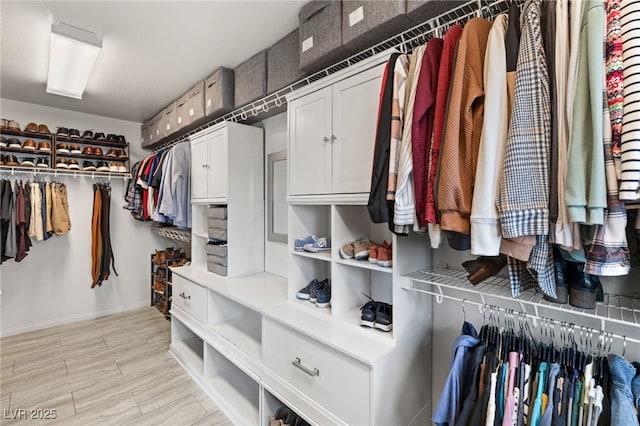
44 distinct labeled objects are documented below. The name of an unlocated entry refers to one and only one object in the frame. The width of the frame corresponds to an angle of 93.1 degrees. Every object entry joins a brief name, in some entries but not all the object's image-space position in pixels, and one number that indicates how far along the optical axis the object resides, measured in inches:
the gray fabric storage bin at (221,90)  92.0
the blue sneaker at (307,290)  69.1
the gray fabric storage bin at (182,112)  112.0
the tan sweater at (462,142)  35.3
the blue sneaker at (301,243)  70.4
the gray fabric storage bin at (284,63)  73.1
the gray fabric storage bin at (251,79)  82.7
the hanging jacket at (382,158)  44.4
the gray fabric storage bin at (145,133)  147.6
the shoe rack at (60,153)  121.6
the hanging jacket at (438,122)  38.2
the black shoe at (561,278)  37.6
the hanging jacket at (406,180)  41.7
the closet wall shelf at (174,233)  125.8
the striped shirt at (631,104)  25.7
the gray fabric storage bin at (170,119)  120.2
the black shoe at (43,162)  127.3
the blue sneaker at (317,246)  67.7
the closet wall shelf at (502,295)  36.8
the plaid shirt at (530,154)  30.8
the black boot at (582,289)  35.5
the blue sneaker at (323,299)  64.6
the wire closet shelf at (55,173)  120.8
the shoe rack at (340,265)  60.1
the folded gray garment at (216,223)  95.5
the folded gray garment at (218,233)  95.7
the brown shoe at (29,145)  123.4
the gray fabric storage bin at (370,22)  49.5
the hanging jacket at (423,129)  40.6
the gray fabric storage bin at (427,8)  45.9
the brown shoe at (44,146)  127.7
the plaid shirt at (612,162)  27.5
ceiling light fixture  73.3
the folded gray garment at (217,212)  95.5
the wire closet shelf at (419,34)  45.1
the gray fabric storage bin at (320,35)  58.6
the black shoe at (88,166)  137.9
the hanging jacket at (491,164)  33.0
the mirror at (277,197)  95.1
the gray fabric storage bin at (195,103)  102.3
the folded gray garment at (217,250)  95.4
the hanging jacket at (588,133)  27.0
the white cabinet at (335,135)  53.3
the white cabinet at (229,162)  94.2
